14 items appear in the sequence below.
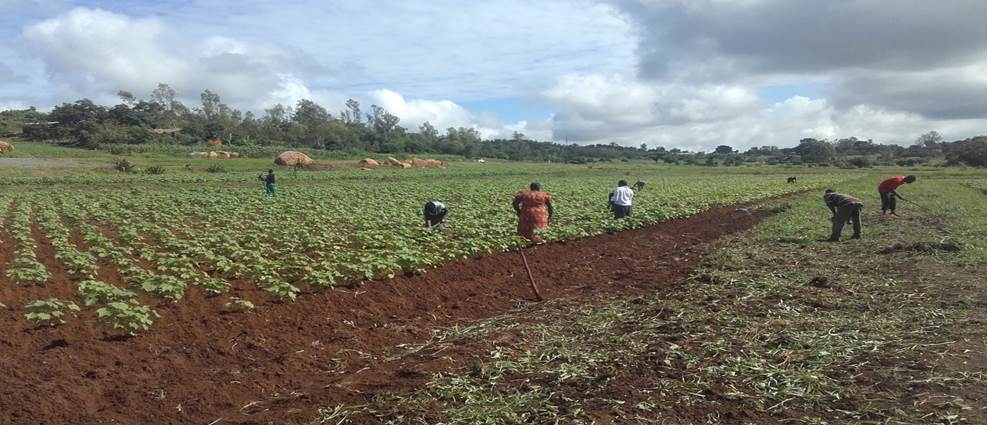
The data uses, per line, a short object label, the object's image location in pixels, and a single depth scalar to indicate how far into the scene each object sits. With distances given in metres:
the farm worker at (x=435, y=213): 14.55
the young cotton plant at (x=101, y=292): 7.41
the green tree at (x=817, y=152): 121.40
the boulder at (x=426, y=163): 74.69
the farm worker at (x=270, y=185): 29.27
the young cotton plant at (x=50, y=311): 6.72
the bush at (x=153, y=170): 47.03
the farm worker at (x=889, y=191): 16.31
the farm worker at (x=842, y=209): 13.06
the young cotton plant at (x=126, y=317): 6.65
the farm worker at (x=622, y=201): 18.19
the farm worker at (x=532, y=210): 12.50
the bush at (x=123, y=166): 47.53
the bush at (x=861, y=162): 91.69
